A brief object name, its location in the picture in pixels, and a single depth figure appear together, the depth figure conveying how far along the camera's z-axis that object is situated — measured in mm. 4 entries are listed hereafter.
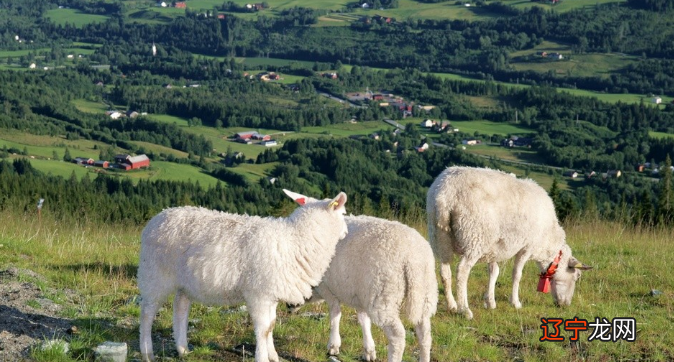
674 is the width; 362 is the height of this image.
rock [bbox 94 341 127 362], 9875
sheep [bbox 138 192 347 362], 10094
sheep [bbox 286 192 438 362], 10555
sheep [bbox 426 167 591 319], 13516
